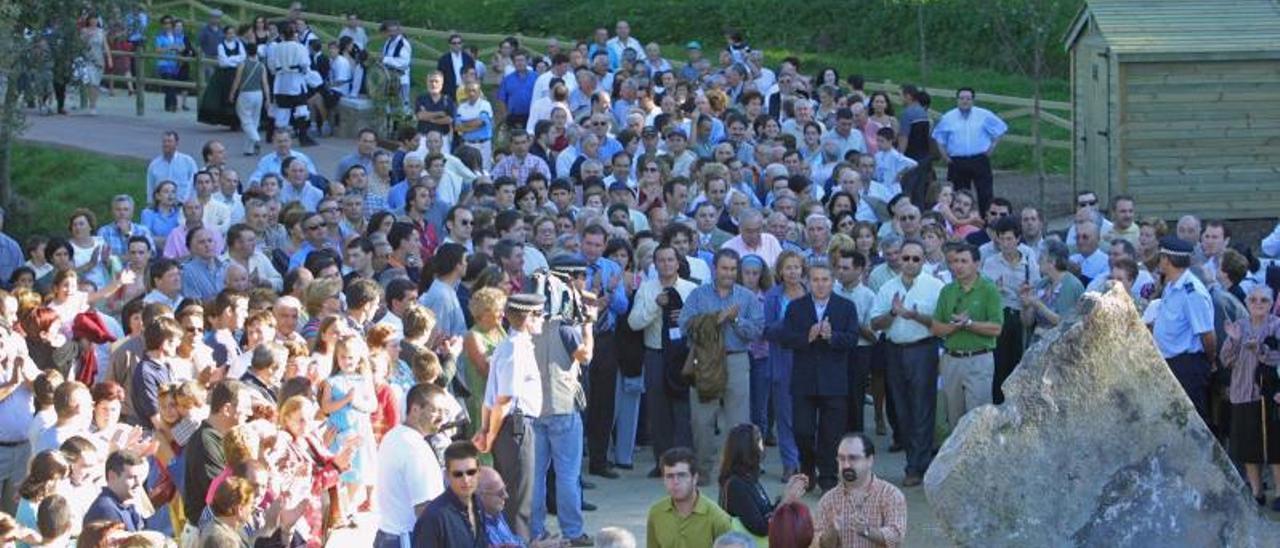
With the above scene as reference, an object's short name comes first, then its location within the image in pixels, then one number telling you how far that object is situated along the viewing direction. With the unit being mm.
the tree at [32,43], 26391
